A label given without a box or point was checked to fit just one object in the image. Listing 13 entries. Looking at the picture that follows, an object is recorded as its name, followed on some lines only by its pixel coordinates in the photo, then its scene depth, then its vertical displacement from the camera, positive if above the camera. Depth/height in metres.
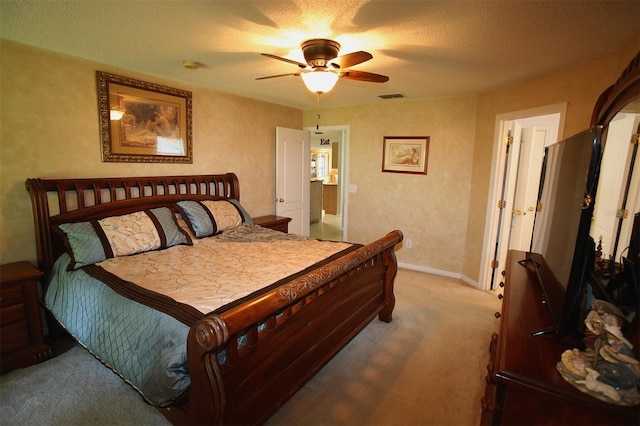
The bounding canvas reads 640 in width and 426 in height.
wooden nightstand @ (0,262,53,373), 2.13 -1.14
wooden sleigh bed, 1.32 -0.85
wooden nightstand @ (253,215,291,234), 4.04 -0.71
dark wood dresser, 0.96 -0.69
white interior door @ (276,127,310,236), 4.62 -0.12
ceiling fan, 2.12 +0.74
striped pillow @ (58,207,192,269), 2.37 -0.61
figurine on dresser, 0.91 -0.58
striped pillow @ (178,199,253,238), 3.15 -0.53
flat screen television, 1.24 -0.23
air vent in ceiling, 3.90 +1.00
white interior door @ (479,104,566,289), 3.50 -0.04
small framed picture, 4.25 +0.27
